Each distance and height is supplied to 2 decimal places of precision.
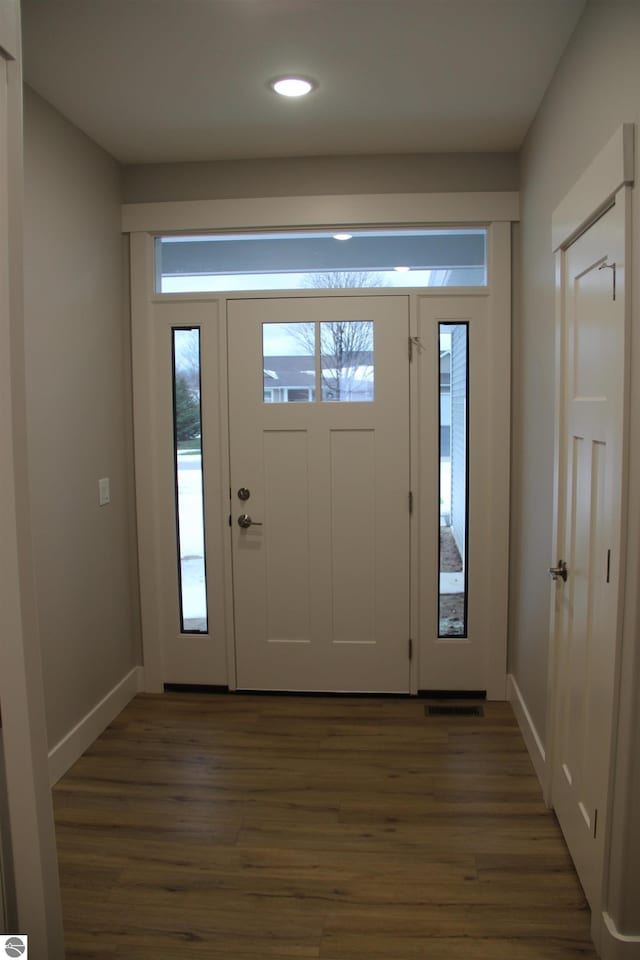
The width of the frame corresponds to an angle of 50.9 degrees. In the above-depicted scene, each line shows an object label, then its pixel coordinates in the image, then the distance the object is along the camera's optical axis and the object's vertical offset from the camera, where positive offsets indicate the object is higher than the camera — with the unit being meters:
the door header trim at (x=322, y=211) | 3.20 +1.06
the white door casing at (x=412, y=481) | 3.28 -0.25
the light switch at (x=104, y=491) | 3.12 -0.27
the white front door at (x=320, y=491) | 3.35 -0.31
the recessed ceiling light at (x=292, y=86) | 2.46 +1.28
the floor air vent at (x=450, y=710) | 3.25 -1.38
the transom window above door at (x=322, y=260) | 3.33 +0.86
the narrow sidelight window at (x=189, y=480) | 3.43 -0.25
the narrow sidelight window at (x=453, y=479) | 3.32 -0.25
